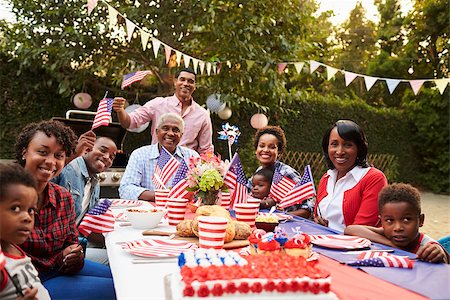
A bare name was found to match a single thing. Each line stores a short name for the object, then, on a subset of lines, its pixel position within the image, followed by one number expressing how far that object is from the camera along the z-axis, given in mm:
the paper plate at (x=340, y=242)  1793
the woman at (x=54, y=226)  1852
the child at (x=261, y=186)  3199
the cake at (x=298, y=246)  1497
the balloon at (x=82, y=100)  7000
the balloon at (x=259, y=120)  8266
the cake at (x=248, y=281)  1058
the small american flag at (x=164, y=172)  2987
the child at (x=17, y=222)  1353
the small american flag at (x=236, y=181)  2627
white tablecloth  1221
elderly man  3375
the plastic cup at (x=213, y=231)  1650
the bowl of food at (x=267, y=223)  1921
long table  1239
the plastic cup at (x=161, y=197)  2664
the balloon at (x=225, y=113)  7469
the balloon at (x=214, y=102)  7055
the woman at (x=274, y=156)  2984
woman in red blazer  2436
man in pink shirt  4465
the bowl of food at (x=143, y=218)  2135
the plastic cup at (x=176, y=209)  2264
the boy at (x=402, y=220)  1899
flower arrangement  2375
